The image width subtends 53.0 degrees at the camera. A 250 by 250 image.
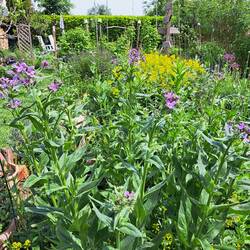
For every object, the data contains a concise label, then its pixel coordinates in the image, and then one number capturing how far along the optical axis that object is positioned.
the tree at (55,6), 18.18
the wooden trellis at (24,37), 9.79
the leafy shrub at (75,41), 8.20
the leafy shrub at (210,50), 6.04
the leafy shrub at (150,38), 7.82
